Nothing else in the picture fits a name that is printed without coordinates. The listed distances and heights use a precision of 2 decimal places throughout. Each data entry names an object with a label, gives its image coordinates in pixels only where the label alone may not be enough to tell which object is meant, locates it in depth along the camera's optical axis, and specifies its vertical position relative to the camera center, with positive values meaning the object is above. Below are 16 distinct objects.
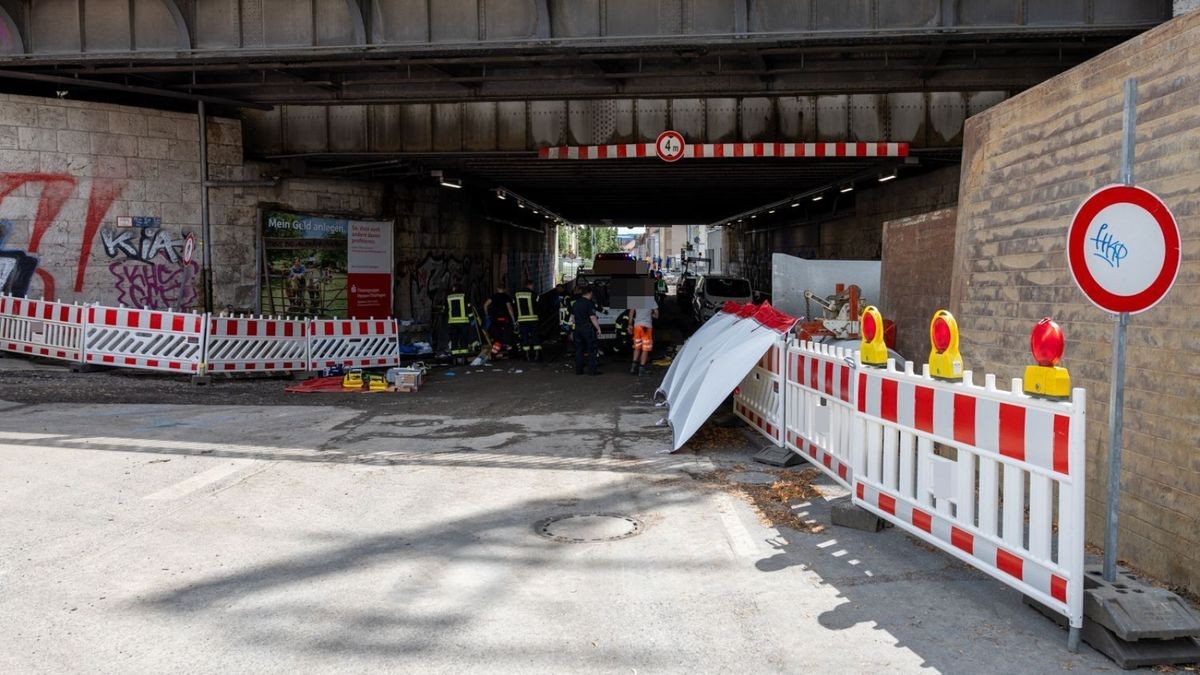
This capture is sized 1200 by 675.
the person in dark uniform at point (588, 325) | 16.84 -0.63
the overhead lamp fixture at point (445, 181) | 21.80 +2.83
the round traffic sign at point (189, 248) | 16.61 +0.85
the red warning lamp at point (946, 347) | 5.05 -0.32
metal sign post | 4.40 -0.54
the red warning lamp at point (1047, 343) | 4.27 -0.25
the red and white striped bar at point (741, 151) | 18.33 +2.91
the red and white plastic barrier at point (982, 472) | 4.22 -1.01
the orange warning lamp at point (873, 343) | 6.14 -0.36
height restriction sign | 18.44 +3.00
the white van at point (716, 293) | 25.61 -0.05
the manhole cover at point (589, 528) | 6.30 -1.72
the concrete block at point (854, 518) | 6.28 -1.61
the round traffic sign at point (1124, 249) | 4.05 +0.19
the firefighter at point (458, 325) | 19.02 -0.70
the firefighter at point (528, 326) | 19.95 -0.76
